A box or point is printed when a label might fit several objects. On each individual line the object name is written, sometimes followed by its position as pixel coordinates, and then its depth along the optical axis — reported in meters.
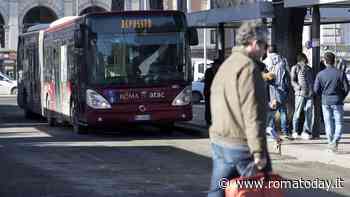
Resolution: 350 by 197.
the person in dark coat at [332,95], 14.86
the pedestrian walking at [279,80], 16.73
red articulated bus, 19.41
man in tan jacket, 6.16
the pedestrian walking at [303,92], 17.52
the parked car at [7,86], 57.34
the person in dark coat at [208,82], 19.27
